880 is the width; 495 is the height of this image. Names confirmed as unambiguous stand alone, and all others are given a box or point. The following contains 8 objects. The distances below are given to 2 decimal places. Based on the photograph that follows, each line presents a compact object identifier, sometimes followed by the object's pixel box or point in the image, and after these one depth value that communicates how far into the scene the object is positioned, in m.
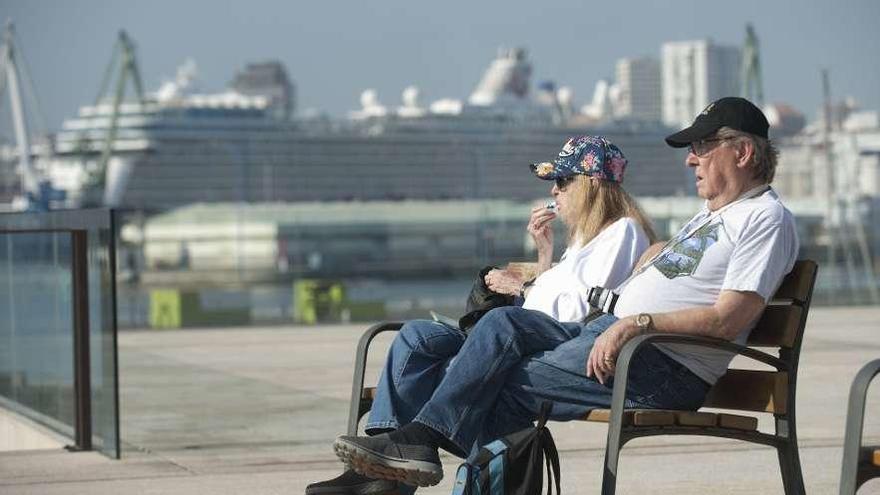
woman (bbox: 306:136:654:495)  6.82
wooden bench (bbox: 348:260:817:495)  6.24
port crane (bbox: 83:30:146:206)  153.00
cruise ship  149.50
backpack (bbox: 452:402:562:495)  6.30
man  6.47
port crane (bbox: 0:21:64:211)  155.50
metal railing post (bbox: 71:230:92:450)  11.05
